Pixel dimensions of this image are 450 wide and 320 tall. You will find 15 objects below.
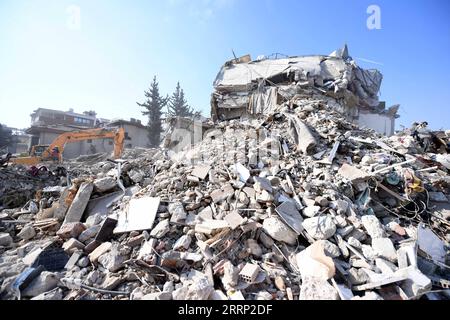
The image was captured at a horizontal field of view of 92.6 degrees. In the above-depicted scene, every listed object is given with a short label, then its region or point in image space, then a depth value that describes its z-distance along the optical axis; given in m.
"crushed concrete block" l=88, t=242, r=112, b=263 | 2.96
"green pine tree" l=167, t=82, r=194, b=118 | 28.75
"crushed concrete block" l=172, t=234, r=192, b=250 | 2.96
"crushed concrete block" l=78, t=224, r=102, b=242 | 3.37
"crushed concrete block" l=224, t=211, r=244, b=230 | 3.05
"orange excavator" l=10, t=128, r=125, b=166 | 9.98
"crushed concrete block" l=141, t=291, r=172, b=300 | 2.30
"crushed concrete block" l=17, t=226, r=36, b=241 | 3.70
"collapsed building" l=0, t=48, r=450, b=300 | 2.54
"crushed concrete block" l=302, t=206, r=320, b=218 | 3.38
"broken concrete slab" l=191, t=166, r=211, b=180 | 4.28
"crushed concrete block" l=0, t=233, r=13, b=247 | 3.51
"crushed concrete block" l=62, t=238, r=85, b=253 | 3.13
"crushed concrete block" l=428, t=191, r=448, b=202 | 4.20
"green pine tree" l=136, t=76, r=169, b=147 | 23.97
